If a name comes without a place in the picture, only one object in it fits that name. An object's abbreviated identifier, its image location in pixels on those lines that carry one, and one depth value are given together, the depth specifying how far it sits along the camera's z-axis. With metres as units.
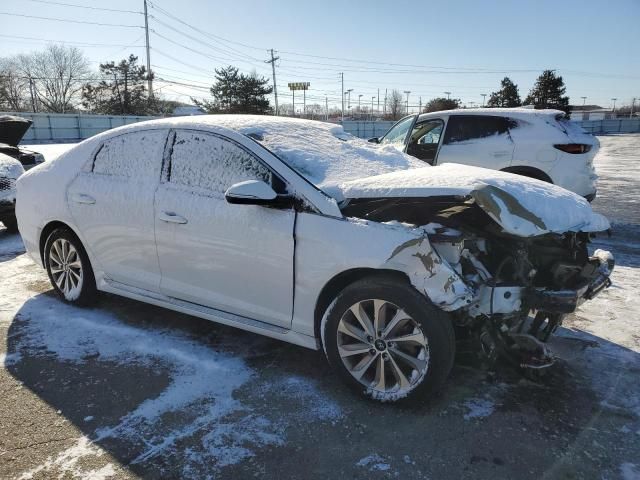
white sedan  2.67
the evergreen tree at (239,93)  50.94
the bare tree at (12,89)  51.51
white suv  6.70
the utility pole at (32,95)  50.09
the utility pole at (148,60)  52.69
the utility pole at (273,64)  64.97
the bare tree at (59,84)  61.16
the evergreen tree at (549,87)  57.59
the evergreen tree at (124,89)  55.34
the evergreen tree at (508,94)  59.59
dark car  8.56
